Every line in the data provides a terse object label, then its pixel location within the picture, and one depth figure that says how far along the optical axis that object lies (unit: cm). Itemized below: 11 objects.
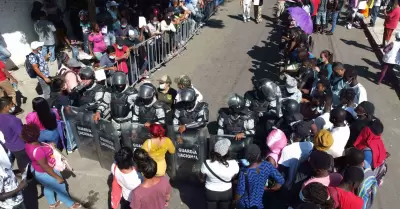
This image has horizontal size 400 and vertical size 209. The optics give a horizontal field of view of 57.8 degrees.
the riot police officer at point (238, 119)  593
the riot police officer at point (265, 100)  636
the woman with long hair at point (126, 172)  449
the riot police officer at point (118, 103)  629
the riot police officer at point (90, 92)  662
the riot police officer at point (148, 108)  610
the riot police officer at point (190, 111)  603
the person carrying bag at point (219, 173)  462
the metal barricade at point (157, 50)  979
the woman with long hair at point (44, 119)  598
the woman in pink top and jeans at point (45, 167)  493
